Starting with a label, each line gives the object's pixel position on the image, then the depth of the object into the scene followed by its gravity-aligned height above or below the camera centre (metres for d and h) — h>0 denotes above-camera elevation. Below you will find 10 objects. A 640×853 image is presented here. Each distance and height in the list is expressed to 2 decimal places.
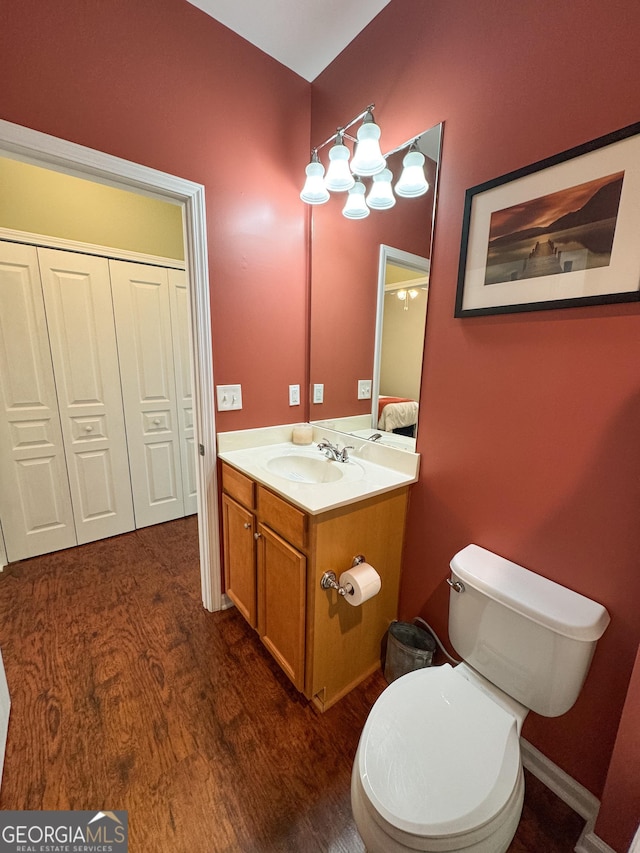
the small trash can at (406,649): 1.29 -1.15
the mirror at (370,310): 1.32 +0.24
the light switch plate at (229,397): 1.59 -0.19
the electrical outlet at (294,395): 1.86 -0.20
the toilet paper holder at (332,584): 1.14 -0.77
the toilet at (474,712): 0.69 -0.93
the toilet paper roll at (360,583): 1.11 -0.75
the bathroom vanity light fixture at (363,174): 1.22 +0.75
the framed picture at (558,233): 0.81 +0.37
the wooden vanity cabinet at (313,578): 1.14 -0.85
